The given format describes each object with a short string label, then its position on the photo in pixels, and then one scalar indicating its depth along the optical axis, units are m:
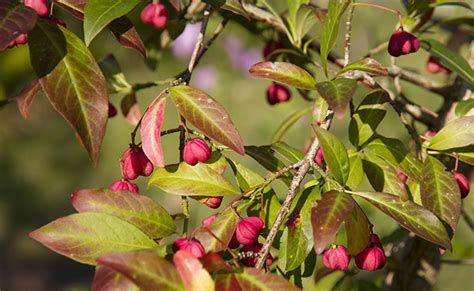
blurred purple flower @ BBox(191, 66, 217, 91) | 4.54
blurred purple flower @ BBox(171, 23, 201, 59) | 4.56
